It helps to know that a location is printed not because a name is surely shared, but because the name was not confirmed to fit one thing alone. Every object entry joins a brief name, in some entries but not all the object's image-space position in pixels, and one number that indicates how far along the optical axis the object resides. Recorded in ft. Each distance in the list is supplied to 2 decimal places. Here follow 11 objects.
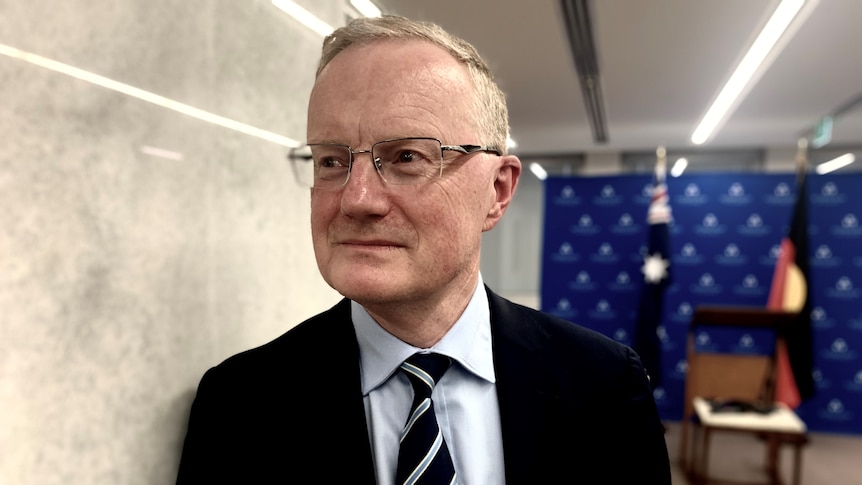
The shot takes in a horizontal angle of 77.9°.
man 2.38
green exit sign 17.24
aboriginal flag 13.85
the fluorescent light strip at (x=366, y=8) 4.82
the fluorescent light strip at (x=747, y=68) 9.08
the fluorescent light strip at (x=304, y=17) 3.51
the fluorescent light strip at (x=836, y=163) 21.18
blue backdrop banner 15.66
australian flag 15.08
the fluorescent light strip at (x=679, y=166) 22.53
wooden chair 12.05
